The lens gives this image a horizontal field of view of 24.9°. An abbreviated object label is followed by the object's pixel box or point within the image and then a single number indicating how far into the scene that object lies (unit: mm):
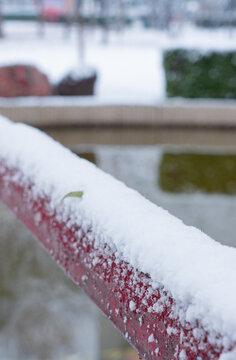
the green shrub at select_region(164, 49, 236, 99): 10336
